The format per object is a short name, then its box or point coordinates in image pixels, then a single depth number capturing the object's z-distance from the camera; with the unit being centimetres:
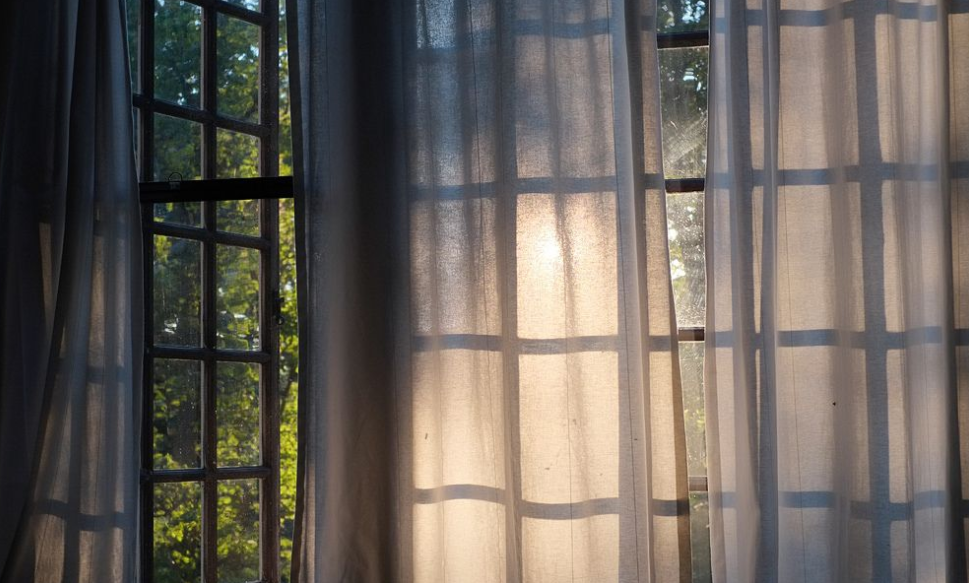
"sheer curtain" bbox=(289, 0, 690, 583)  230
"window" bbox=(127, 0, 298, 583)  265
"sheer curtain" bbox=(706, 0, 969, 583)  218
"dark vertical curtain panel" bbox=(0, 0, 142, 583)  249
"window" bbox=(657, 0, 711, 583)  243
